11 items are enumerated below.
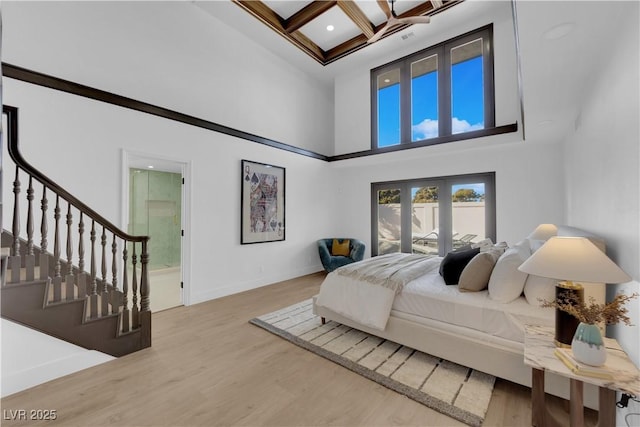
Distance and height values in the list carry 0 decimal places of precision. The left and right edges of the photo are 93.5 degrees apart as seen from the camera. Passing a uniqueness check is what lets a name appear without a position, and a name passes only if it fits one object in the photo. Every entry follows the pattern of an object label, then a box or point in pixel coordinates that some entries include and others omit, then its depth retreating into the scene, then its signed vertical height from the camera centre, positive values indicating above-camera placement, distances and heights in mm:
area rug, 2143 -1258
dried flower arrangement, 1568 -509
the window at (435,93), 4984 +2315
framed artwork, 4875 +300
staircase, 2283 -514
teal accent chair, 5660 -697
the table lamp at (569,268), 1596 -282
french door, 5043 +100
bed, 2205 -823
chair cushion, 6043 -571
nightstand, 1515 -834
